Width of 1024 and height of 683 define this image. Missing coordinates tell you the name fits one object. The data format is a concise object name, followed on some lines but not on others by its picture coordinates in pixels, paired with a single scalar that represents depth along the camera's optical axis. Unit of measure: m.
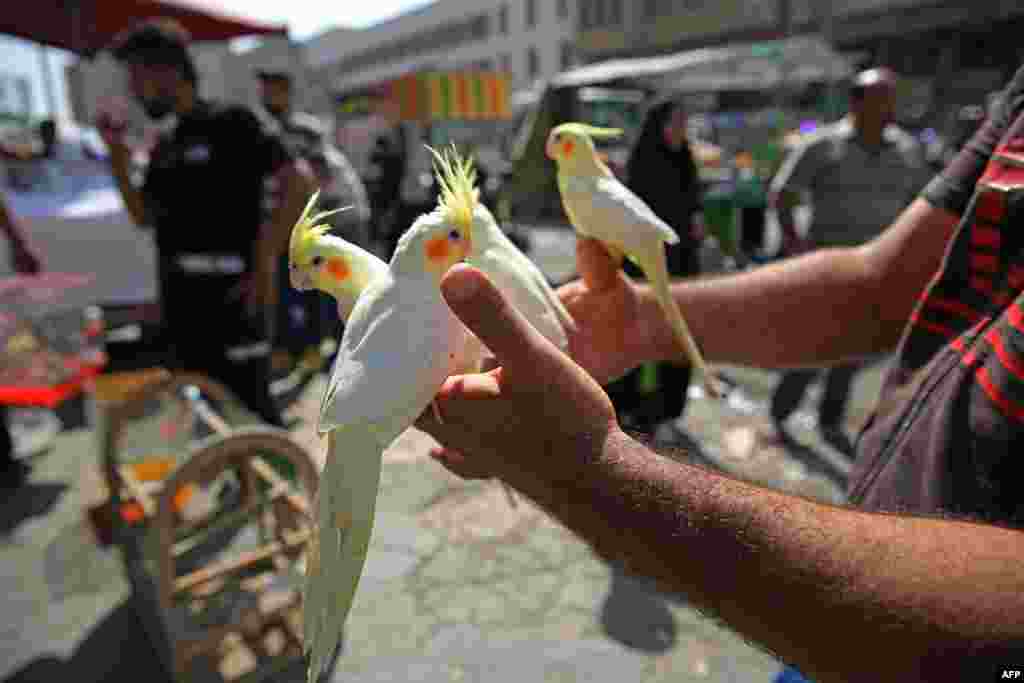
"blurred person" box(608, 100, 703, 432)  2.77
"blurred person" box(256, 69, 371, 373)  4.60
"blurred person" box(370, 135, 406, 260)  7.09
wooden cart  1.99
